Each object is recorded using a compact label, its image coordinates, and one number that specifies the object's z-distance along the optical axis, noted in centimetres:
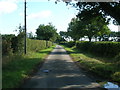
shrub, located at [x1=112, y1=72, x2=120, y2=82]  678
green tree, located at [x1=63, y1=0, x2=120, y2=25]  1094
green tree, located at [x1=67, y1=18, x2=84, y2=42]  2692
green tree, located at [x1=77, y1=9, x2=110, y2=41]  1259
